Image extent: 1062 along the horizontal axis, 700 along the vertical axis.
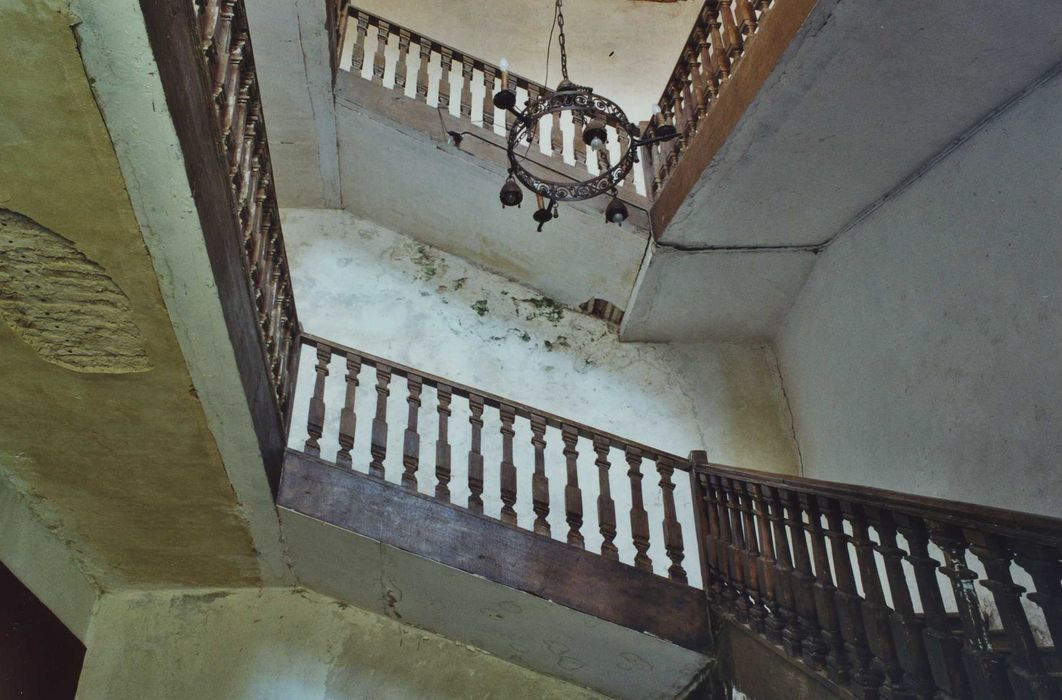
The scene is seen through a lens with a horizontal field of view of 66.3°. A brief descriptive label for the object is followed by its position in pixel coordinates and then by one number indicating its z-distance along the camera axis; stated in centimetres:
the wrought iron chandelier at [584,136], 381
